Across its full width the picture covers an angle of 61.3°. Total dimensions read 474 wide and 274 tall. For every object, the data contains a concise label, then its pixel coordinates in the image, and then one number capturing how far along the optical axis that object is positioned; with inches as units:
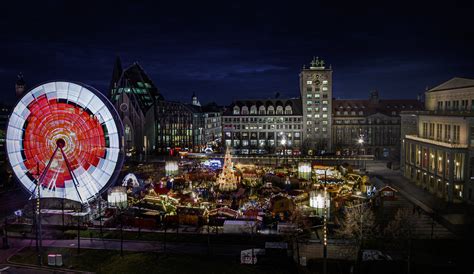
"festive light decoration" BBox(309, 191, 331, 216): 1533.6
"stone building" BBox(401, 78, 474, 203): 1883.6
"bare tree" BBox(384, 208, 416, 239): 1161.4
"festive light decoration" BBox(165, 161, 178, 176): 2368.4
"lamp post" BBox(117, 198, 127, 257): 1619.6
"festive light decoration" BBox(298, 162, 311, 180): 2276.1
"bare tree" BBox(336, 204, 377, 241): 1205.7
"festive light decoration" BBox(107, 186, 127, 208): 1626.5
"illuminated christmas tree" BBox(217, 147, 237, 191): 2023.4
